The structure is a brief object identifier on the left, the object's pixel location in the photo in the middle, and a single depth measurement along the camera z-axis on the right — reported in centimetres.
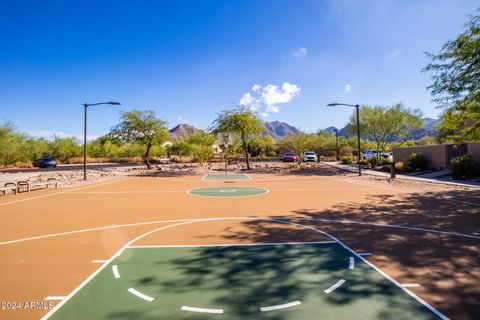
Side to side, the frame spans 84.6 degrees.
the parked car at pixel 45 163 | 3950
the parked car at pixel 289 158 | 4570
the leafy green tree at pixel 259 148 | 6223
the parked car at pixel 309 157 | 4544
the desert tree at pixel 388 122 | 3456
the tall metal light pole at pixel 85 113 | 2092
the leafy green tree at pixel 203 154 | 3993
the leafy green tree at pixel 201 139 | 5790
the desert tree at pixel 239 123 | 3106
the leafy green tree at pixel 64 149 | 5047
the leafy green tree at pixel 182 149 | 5403
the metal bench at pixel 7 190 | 1570
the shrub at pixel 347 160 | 4069
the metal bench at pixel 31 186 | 1662
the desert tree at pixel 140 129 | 3002
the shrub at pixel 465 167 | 1966
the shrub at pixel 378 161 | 3256
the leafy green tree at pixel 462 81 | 1144
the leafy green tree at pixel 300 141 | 3566
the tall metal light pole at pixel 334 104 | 2278
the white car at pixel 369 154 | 3897
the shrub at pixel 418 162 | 2623
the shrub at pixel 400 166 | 2720
